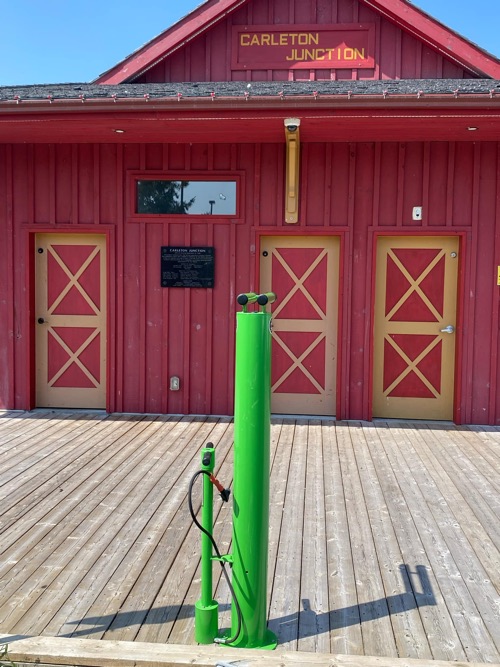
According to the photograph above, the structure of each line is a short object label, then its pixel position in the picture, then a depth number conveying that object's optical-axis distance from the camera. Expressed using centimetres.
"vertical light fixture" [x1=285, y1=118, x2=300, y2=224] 626
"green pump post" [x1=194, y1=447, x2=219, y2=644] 248
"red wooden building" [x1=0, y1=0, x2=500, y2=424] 676
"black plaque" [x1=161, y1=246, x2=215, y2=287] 700
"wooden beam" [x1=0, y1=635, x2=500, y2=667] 227
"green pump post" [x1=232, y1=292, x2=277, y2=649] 244
